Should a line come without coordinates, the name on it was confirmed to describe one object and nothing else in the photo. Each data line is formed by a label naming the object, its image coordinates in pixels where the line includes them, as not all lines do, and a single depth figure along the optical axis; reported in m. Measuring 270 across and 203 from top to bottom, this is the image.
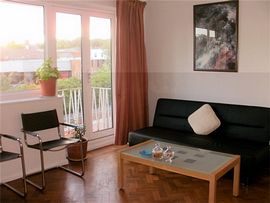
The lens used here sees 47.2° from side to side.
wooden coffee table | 2.59
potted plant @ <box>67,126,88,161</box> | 4.04
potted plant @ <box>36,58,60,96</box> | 3.65
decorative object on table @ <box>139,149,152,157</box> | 3.04
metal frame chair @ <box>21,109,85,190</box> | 3.28
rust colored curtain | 4.59
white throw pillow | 3.93
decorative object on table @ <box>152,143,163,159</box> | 2.96
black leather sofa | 3.29
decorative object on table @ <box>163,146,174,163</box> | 2.93
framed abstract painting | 4.16
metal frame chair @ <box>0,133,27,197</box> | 2.88
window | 3.57
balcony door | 4.18
